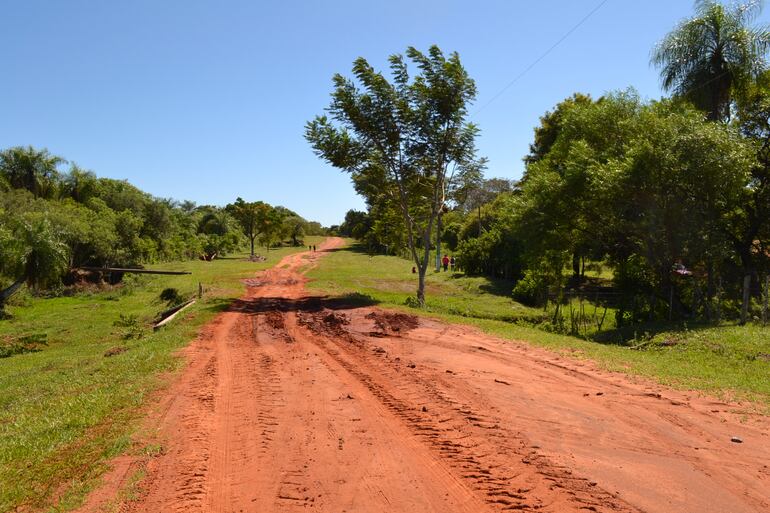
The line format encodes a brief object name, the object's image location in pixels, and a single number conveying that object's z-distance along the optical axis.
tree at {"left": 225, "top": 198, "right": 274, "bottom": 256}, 55.78
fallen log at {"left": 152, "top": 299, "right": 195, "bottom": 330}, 20.06
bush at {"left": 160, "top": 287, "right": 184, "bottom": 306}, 24.30
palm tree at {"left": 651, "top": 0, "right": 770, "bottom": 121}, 19.41
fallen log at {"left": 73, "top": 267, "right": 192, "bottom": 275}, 33.33
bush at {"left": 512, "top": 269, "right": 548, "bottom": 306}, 23.69
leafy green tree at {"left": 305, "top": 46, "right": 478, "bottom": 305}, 19.50
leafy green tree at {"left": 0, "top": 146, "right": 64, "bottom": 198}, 45.84
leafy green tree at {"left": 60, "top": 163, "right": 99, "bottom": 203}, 48.69
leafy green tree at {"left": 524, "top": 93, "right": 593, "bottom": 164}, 35.75
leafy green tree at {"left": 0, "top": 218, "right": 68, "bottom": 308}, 21.55
